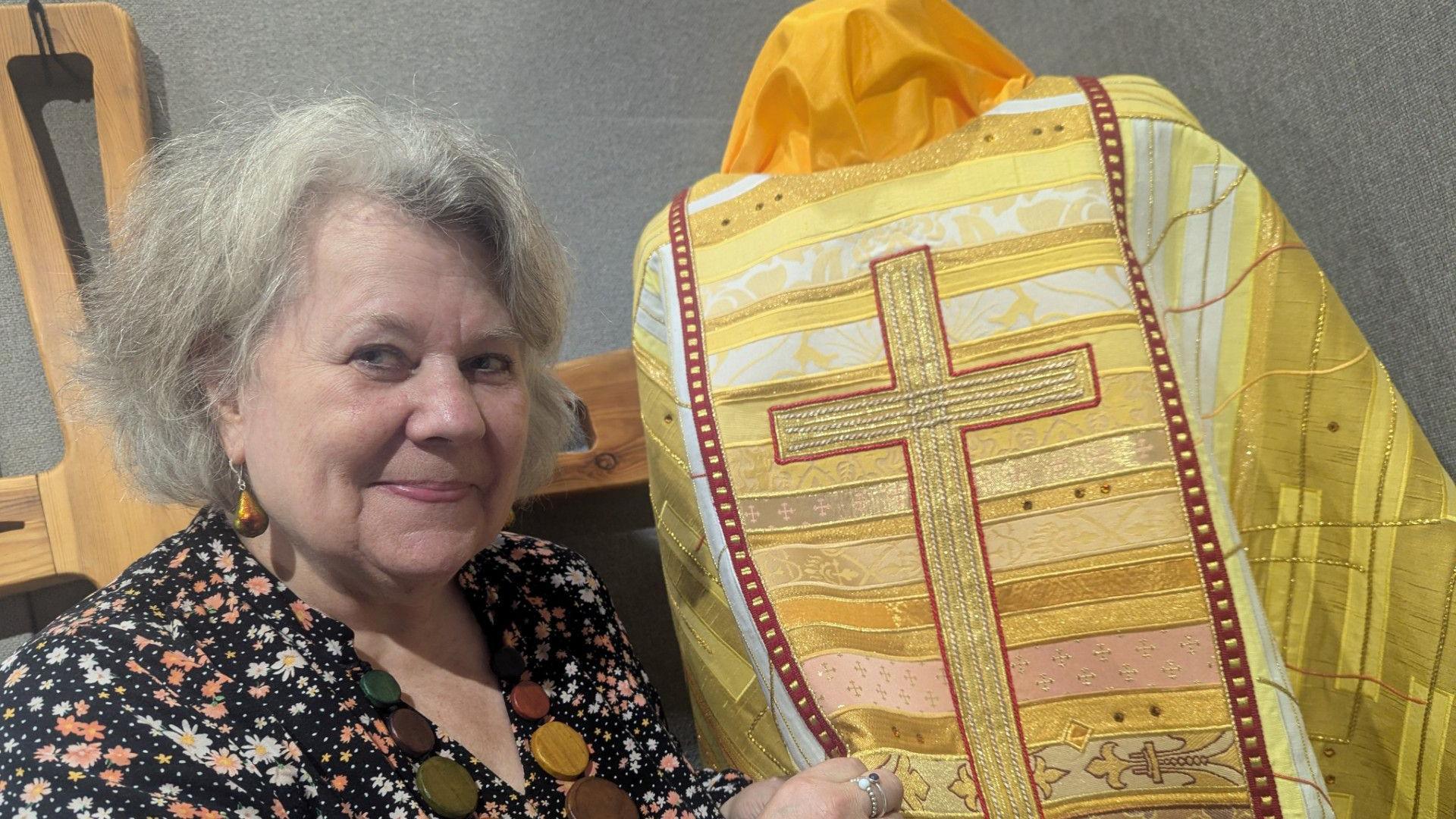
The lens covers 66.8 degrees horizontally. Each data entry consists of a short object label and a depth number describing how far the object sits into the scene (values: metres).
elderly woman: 0.87
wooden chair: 1.24
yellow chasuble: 1.01
